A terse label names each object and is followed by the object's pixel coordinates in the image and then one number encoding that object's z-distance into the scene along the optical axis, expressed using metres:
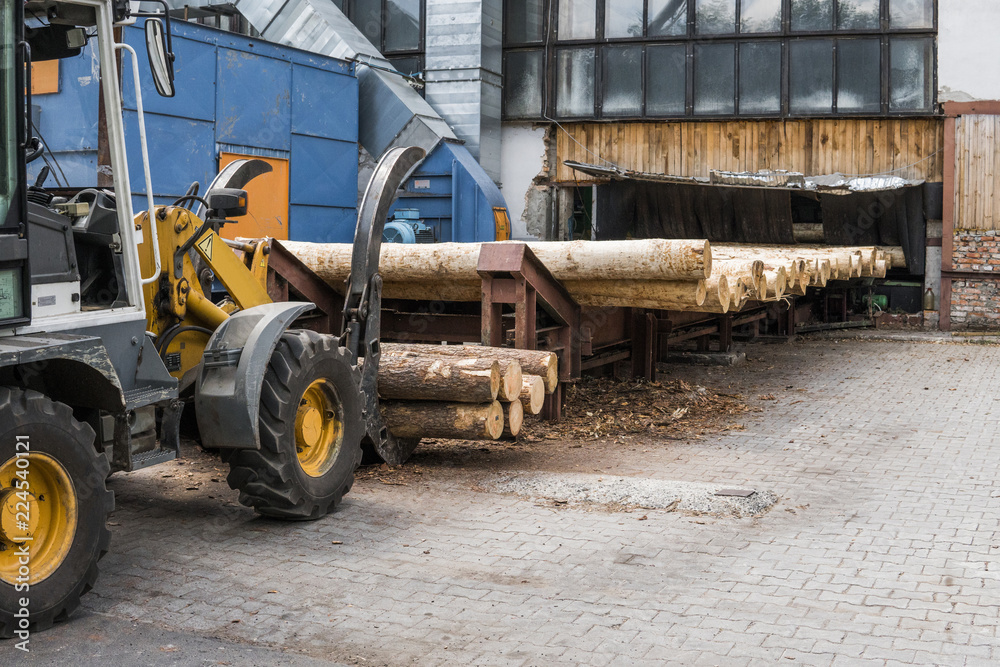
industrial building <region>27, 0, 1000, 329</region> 17.14
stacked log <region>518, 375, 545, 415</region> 7.78
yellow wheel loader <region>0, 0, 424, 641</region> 4.27
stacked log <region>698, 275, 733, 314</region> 8.84
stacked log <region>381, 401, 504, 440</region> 7.32
